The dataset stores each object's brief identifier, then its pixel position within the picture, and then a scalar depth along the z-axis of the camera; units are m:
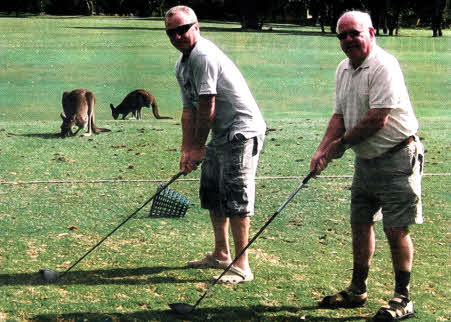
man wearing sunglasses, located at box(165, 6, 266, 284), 4.94
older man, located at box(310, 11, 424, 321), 4.31
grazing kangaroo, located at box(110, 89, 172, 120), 14.16
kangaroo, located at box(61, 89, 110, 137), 11.54
